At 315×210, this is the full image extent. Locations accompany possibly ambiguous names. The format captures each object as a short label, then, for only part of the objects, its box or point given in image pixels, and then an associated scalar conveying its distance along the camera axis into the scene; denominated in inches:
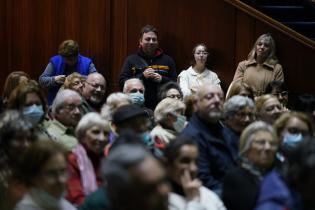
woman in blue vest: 369.8
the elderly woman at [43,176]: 162.9
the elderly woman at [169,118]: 250.3
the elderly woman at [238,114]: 258.0
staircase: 417.4
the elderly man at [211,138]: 223.1
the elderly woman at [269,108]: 276.9
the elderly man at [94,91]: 306.0
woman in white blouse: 386.8
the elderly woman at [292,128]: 238.2
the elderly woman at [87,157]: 202.4
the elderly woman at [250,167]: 198.4
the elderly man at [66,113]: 247.3
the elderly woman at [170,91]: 318.5
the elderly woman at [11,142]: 193.3
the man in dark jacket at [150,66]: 366.2
